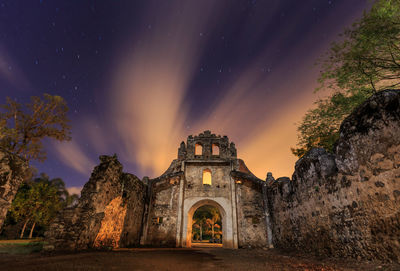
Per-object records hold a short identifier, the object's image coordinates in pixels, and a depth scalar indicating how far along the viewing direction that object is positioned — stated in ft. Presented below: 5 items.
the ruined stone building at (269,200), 15.64
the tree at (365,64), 27.55
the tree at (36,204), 62.69
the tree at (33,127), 42.19
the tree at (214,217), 105.61
